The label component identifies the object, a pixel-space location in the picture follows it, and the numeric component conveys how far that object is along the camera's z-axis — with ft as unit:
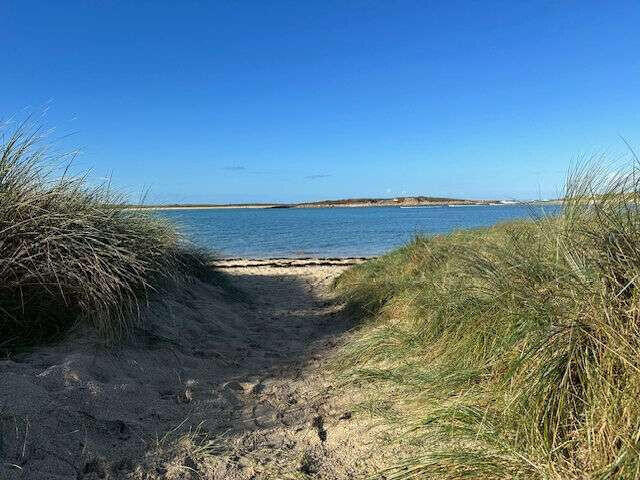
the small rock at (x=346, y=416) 12.40
